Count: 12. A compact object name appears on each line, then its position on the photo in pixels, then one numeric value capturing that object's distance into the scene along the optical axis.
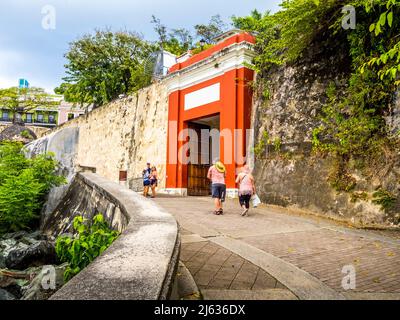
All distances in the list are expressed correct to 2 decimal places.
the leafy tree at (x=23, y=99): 42.40
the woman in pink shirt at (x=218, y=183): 7.78
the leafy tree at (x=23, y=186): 8.75
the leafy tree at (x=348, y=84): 6.99
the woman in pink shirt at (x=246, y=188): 7.55
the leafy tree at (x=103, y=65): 25.05
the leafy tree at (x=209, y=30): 28.36
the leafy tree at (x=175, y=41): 28.17
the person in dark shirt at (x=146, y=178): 11.66
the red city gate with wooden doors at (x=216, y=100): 11.40
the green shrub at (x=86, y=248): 3.38
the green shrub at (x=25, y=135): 28.83
